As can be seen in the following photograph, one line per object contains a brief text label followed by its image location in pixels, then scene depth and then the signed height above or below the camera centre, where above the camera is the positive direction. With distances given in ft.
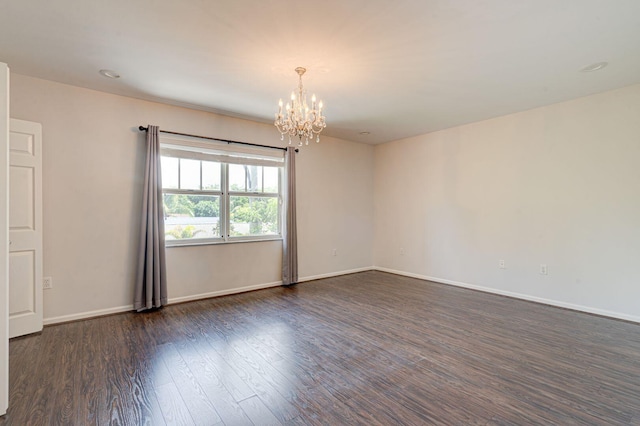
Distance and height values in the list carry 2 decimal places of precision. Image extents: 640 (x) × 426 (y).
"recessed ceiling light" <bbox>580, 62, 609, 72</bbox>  9.39 +4.83
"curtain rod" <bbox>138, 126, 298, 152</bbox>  12.28 +3.77
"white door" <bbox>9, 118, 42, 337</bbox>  9.66 -0.36
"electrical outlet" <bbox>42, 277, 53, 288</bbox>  10.58 -2.35
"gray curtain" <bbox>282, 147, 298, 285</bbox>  16.26 -0.96
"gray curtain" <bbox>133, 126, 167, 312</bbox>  11.98 -0.99
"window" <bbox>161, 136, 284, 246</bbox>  13.41 +1.25
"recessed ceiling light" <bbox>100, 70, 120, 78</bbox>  9.84 +4.91
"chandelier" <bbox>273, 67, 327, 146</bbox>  9.92 +3.39
